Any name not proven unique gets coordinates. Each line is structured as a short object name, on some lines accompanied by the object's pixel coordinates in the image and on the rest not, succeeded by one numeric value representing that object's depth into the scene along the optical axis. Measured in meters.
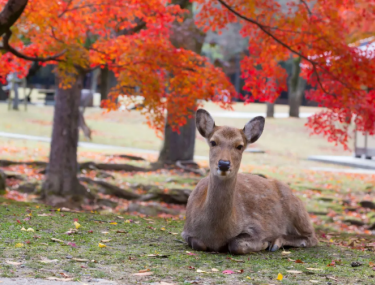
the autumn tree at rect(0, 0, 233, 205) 23.75
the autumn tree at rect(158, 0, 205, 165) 40.50
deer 12.27
